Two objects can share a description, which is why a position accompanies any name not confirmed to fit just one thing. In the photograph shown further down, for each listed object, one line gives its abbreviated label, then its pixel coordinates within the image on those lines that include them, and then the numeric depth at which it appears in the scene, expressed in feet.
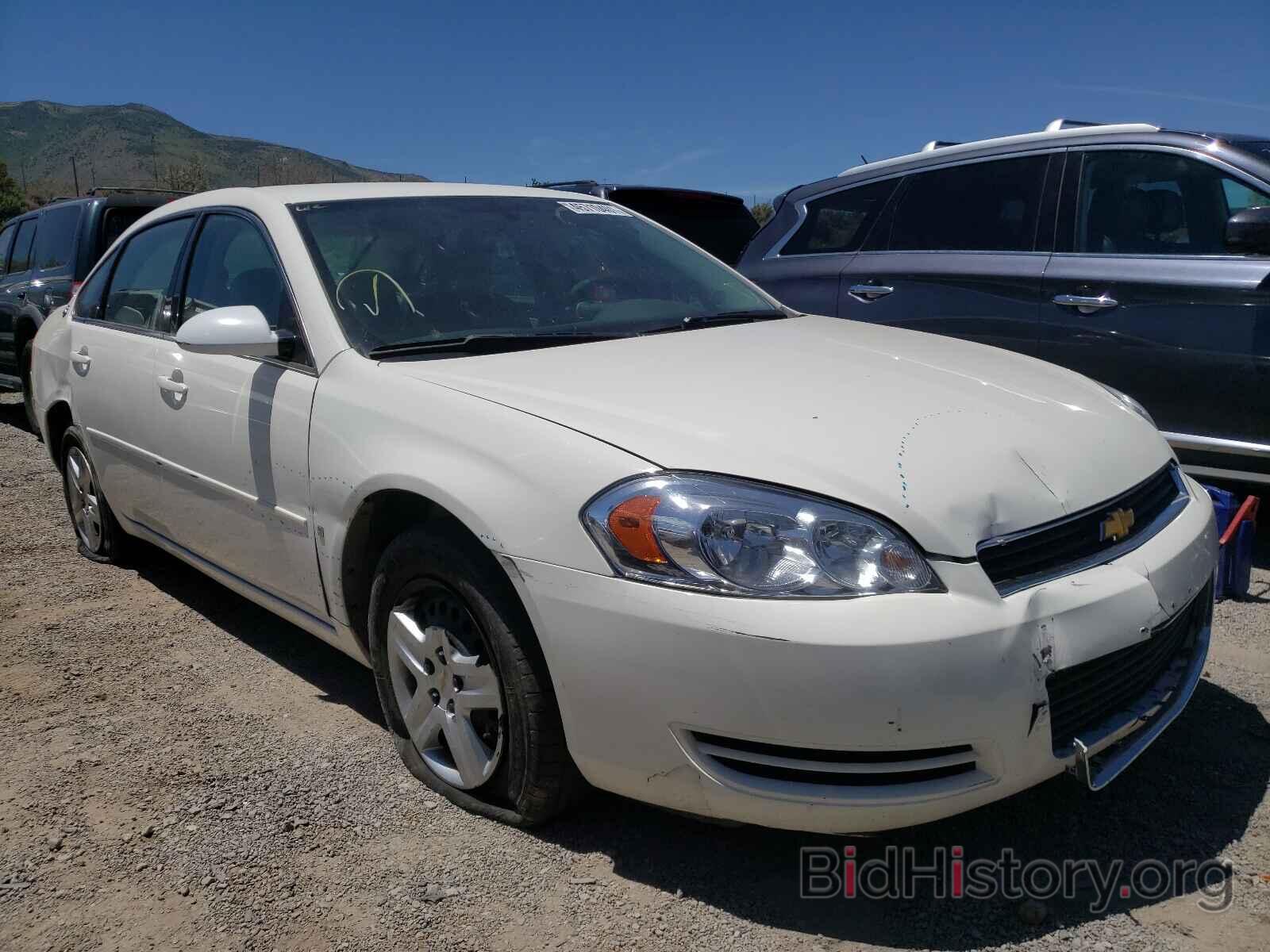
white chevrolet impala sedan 6.47
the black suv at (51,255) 24.58
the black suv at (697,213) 25.57
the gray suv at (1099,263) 12.97
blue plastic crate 11.30
